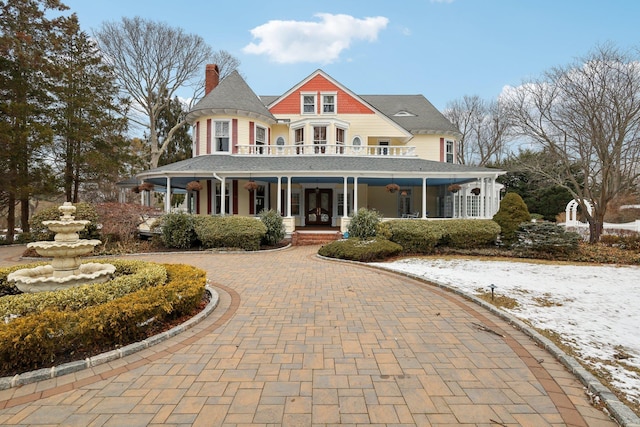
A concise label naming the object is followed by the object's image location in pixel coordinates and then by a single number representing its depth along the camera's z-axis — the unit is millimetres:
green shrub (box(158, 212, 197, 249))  13109
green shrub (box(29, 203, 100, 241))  13062
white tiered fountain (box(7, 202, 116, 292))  5334
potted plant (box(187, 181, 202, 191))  14930
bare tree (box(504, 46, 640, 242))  13844
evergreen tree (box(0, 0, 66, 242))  14438
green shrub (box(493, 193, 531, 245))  13578
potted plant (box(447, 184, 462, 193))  15895
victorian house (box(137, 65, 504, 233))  16000
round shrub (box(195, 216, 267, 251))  12922
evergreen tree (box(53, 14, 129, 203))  16719
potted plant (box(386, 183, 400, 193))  15375
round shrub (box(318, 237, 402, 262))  10969
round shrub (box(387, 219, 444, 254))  12664
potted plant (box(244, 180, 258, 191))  15299
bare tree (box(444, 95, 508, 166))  36094
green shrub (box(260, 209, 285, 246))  14133
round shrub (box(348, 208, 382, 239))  12769
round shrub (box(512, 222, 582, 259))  12305
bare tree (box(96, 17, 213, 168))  25578
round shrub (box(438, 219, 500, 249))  13211
